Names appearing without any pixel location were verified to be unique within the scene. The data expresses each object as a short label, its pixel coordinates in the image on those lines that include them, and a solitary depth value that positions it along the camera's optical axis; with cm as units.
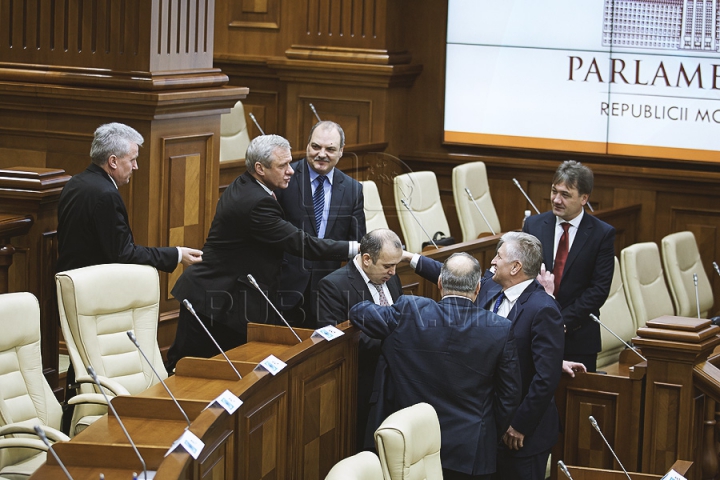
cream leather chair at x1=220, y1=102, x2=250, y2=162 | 1493
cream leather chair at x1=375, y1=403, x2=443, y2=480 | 618
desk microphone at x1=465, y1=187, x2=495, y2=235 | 1354
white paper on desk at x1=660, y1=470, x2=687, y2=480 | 684
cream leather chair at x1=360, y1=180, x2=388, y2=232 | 1229
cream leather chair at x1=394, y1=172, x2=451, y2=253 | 1305
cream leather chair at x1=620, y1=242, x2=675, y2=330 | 1175
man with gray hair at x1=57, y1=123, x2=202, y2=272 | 813
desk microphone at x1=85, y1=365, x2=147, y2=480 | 522
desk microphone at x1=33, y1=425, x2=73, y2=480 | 477
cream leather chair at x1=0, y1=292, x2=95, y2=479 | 696
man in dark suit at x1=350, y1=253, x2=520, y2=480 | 725
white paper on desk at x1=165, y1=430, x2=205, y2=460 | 527
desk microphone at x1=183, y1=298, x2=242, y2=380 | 676
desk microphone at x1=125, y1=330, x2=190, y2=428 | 605
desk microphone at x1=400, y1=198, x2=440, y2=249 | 1229
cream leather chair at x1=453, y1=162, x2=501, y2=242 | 1420
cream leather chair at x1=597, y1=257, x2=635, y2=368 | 1141
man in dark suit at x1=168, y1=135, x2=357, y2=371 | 821
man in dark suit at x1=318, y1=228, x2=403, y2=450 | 777
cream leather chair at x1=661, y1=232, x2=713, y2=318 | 1289
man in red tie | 913
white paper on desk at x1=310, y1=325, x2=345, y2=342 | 736
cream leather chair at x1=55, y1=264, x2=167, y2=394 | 785
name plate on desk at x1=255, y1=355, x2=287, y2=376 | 665
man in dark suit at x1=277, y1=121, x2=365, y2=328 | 896
